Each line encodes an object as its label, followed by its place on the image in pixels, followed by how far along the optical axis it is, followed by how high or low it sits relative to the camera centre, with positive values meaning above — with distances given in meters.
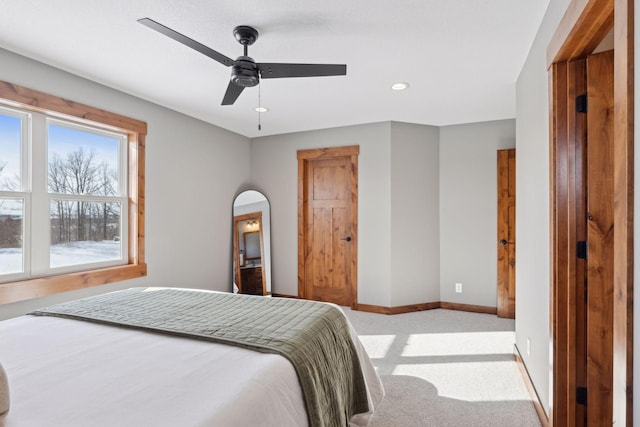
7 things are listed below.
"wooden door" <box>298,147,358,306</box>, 4.54 -0.11
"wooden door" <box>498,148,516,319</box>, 3.97 -0.17
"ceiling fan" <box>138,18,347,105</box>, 1.95 +0.85
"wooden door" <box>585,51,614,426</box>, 1.57 -0.10
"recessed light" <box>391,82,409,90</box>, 3.04 +1.17
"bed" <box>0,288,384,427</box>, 1.01 -0.54
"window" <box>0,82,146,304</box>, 2.51 +0.18
